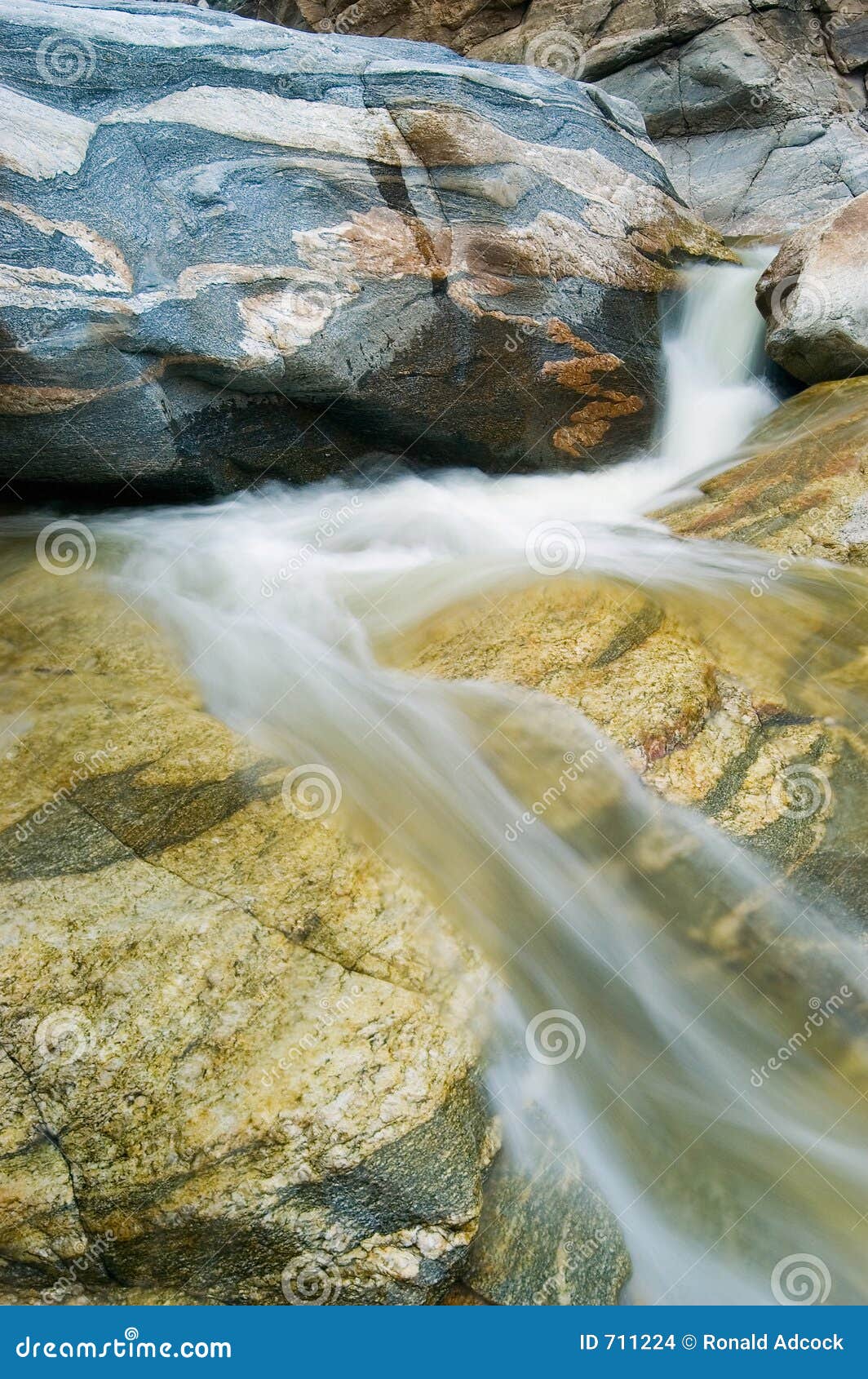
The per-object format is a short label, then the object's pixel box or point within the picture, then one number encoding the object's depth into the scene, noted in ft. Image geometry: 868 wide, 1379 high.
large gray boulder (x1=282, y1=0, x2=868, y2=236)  38.01
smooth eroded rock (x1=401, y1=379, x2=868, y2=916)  12.97
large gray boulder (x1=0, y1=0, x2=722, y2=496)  19.01
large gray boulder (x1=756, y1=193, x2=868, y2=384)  23.07
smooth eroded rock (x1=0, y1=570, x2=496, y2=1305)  9.15
